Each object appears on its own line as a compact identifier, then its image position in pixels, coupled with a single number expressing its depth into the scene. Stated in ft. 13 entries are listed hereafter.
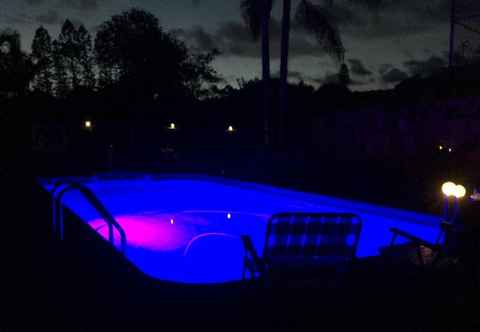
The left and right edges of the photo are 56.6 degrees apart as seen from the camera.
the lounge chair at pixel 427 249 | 12.63
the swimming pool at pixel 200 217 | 21.93
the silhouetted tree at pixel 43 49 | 116.67
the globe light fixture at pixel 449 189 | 14.24
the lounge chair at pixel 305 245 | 12.12
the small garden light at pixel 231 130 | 60.39
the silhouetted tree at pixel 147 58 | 88.22
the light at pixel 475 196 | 16.61
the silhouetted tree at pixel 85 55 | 115.75
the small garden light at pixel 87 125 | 56.53
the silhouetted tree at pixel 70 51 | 116.98
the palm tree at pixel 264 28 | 45.88
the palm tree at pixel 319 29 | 45.21
